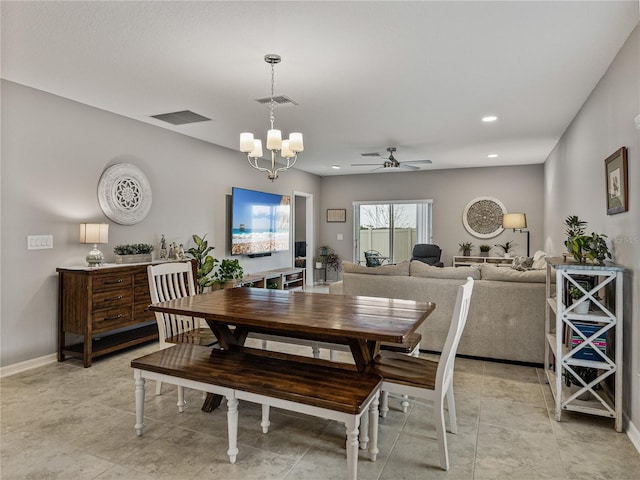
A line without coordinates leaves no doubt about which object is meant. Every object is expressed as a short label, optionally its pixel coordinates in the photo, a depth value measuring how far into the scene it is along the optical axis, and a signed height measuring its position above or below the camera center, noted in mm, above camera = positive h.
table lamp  3809 +6
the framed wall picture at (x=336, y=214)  9219 +575
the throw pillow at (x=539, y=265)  4570 -291
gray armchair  7754 -269
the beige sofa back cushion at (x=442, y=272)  3863 -322
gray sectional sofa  3609 -594
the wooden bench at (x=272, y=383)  1843 -750
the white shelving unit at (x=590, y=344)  2447 -681
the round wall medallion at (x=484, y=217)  7871 +466
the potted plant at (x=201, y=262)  5137 -314
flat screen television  6164 +286
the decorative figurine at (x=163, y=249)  4762 -133
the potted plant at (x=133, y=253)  4141 -161
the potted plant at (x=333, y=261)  9258 -518
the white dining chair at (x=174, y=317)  2879 -598
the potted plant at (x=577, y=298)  2594 -399
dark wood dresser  3605 -657
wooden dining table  2062 -450
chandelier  2999 +759
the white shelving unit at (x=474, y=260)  7626 -402
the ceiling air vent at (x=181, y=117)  4334 +1365
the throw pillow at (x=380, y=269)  4110 -321
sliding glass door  8594 +275
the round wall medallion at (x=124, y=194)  4184 +490
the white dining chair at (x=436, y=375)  2047 -761
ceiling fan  6113 +1374
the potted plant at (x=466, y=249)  7980 -188
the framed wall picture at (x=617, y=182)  2545 +399
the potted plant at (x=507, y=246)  7770 -120
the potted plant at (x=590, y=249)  2682 -60
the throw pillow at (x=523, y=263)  5599 -334
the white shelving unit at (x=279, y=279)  6188 -694
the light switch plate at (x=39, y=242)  3562 -42
